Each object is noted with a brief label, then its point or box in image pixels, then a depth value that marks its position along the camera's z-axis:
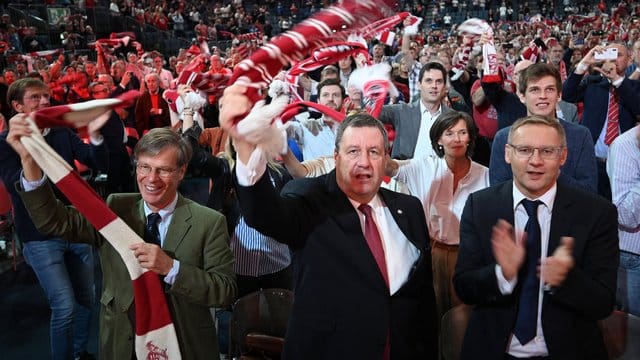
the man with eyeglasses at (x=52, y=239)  3.33
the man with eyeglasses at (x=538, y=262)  2.05
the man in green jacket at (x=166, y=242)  2.48
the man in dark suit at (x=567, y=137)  3.19
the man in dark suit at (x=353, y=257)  2.09
